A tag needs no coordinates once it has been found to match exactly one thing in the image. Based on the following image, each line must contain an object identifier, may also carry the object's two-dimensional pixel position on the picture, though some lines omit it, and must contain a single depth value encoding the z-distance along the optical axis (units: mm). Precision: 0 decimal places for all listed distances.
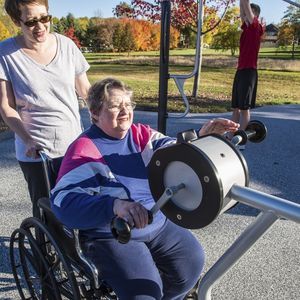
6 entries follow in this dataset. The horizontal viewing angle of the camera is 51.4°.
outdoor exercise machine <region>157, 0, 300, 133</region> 2363
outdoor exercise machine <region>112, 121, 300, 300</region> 801
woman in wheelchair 1207
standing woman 1520
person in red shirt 3688
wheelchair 1271
